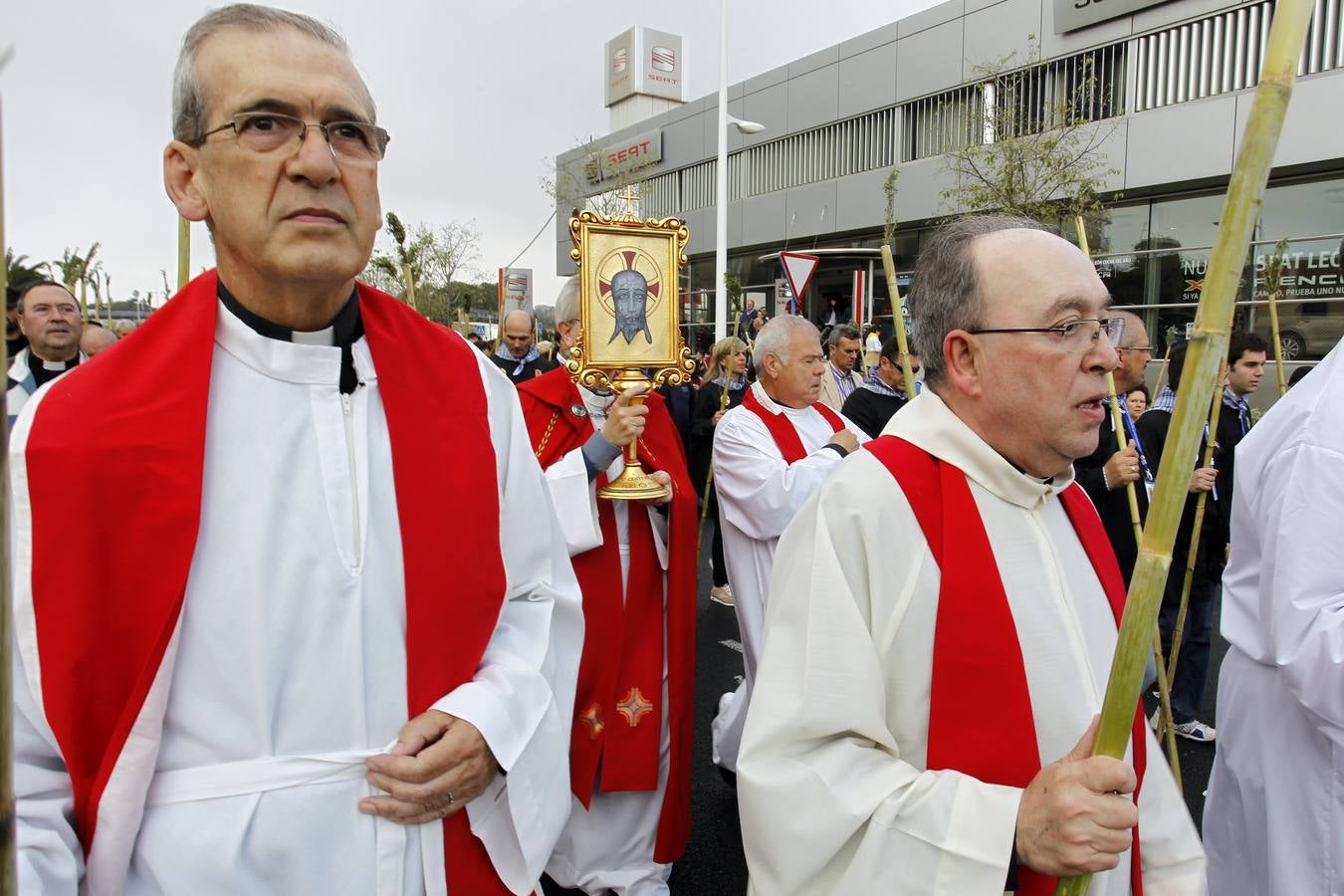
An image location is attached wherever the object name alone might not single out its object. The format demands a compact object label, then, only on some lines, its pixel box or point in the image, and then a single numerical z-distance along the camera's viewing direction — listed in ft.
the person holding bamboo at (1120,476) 13.71
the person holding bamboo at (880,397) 18.92
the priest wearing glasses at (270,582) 4.25
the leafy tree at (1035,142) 45.52
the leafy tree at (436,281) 71.92
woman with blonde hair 25.11
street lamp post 45.03
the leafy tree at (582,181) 75.05
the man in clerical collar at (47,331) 15.46
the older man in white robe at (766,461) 12.60
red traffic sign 26.45
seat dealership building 49.90
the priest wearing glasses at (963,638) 4.69
